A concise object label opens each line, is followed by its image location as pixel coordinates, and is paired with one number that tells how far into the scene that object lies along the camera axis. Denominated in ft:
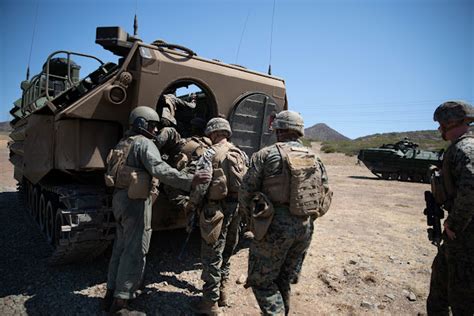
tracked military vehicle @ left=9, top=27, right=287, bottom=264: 12.47
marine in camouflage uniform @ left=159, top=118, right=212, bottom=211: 13.29
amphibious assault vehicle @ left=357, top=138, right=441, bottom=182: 57.31
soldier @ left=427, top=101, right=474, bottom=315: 8.33
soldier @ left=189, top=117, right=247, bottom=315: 10.55
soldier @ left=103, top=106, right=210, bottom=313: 10.30
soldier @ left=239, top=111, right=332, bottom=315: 8.55
